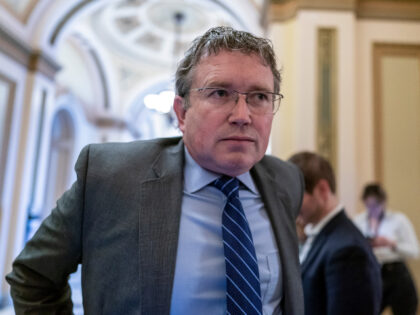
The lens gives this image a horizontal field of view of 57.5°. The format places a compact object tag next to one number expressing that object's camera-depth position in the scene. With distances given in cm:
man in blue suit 142
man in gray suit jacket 103
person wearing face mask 343
